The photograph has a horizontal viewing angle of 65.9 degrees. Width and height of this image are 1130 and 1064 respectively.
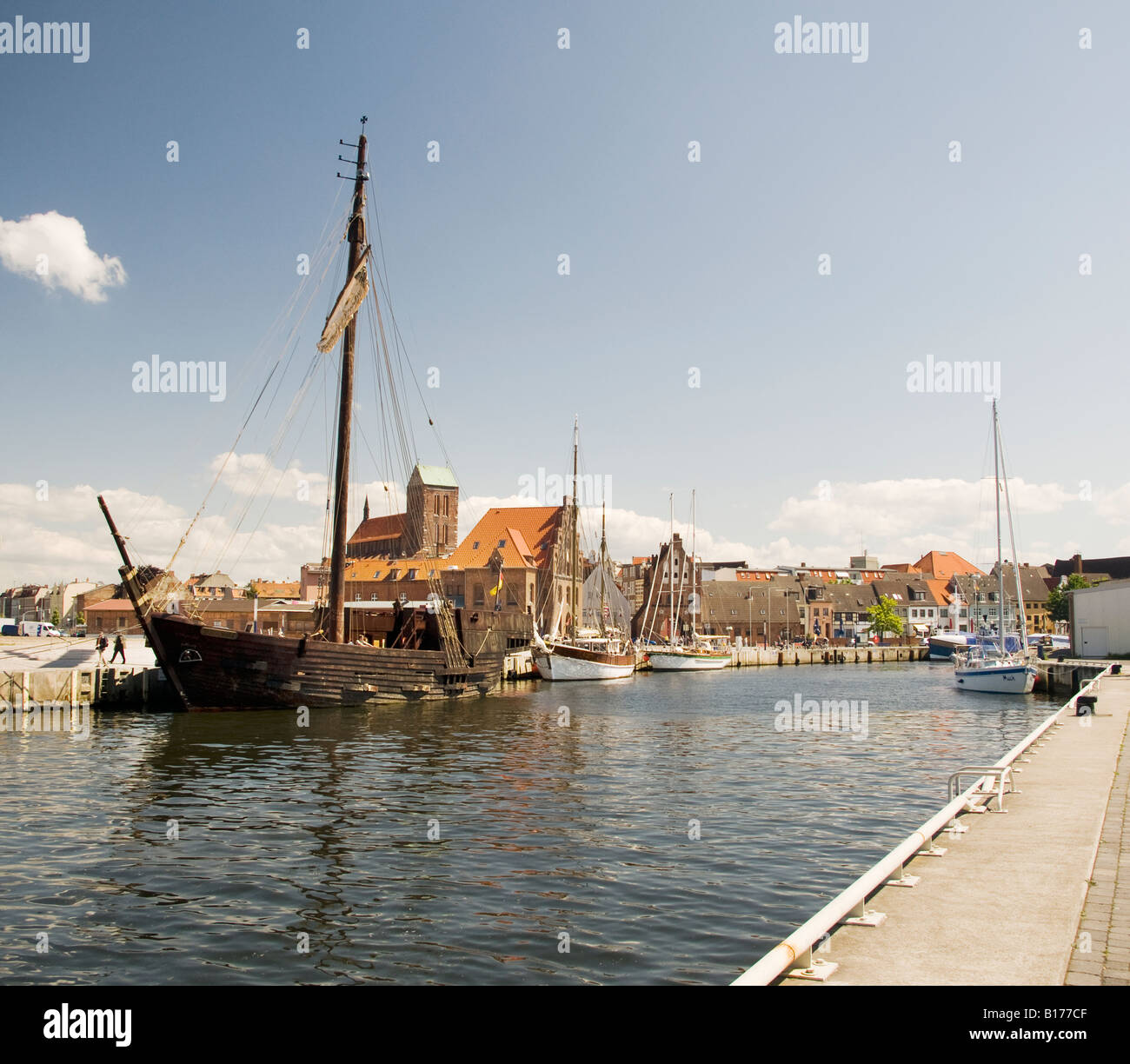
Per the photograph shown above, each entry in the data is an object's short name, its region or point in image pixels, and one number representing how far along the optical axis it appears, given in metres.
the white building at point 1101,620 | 68.69
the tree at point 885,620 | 138.12
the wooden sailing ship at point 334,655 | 37.78
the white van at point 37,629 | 79.97
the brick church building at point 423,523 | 139.25
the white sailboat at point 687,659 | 90.38
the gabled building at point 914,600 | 157.88
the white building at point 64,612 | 188.00
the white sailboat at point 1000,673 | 54.72
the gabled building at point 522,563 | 108.31
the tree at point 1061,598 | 121.62
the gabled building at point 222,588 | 173.73
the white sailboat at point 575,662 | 71.31
